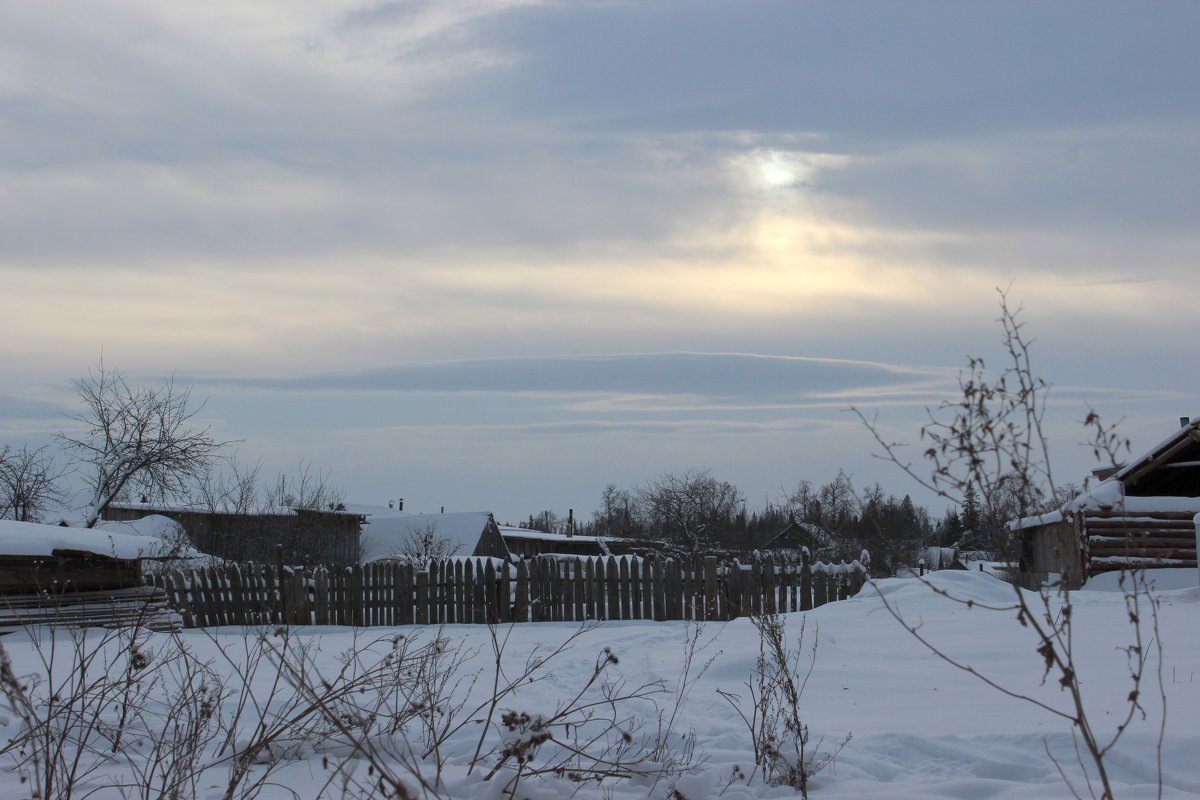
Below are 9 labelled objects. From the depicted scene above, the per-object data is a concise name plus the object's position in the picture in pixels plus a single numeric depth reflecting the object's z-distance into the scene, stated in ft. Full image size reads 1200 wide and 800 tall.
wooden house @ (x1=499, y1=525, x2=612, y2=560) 182.29
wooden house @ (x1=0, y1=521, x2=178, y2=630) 41.39
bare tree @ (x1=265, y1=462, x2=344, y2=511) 105.09
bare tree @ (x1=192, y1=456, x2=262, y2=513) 102.53
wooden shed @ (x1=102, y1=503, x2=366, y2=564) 98.48
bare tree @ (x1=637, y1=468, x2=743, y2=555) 168.25
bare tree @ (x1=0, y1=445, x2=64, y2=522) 86.79
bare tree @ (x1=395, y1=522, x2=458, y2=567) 119.65
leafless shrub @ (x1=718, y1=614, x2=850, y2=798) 14.76
